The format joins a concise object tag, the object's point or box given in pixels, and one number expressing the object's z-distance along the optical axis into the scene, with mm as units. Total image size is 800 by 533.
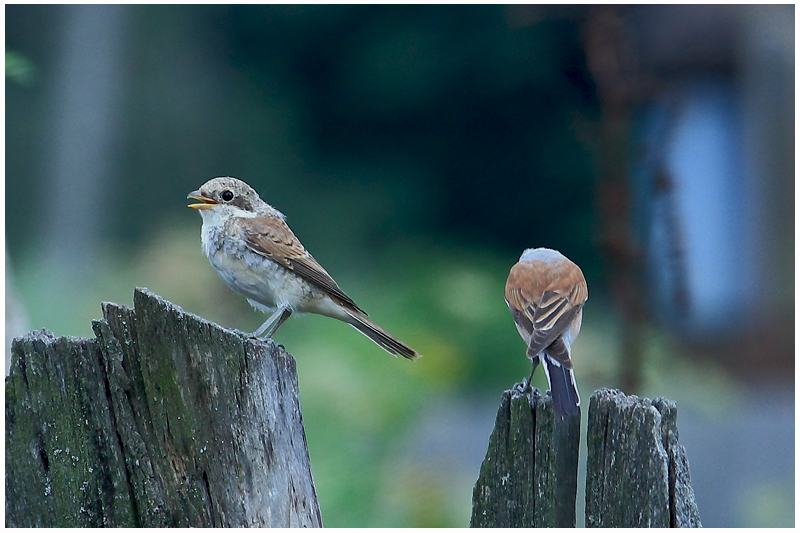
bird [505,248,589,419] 5816
